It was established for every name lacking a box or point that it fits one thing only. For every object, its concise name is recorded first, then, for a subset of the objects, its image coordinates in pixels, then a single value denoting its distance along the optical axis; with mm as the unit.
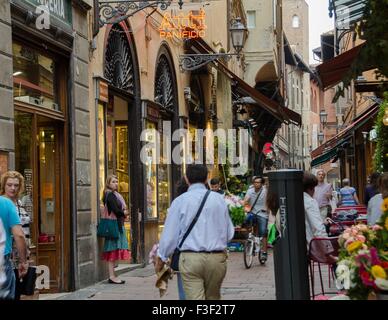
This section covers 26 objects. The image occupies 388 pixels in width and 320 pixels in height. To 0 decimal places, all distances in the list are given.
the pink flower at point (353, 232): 5570
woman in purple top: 15111
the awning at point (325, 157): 36188
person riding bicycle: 16147
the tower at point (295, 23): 86125
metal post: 7520
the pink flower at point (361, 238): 5368
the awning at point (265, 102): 24470
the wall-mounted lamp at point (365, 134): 26116
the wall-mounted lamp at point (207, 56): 19625
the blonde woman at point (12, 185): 7801
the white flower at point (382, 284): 4945
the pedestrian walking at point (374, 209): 9750
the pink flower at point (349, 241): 5413
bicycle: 15227
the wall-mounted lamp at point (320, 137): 66006
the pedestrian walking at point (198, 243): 6969
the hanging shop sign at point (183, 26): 17922
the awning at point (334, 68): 12173
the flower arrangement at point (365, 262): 5012
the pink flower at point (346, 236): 5562
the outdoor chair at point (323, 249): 8672
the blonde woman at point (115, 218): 12898
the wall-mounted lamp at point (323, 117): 55000
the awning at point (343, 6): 15445
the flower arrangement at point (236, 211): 18531
